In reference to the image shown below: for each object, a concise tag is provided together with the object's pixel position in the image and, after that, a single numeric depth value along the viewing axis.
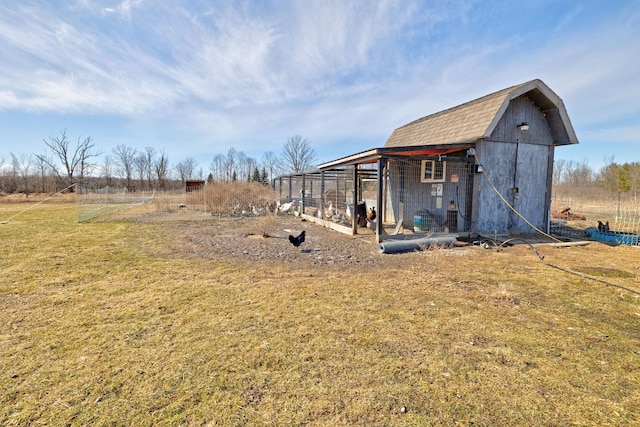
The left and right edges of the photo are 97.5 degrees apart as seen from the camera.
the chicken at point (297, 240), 8.01
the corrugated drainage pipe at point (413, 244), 7.21
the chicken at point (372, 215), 12.16
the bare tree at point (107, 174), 50.19
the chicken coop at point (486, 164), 8.77
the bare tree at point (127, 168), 52.28
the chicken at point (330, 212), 13.20
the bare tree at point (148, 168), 53.52
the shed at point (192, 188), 20.27
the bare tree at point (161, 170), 52.91
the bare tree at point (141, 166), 53.41
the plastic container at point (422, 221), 10.38
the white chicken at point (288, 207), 18.30
